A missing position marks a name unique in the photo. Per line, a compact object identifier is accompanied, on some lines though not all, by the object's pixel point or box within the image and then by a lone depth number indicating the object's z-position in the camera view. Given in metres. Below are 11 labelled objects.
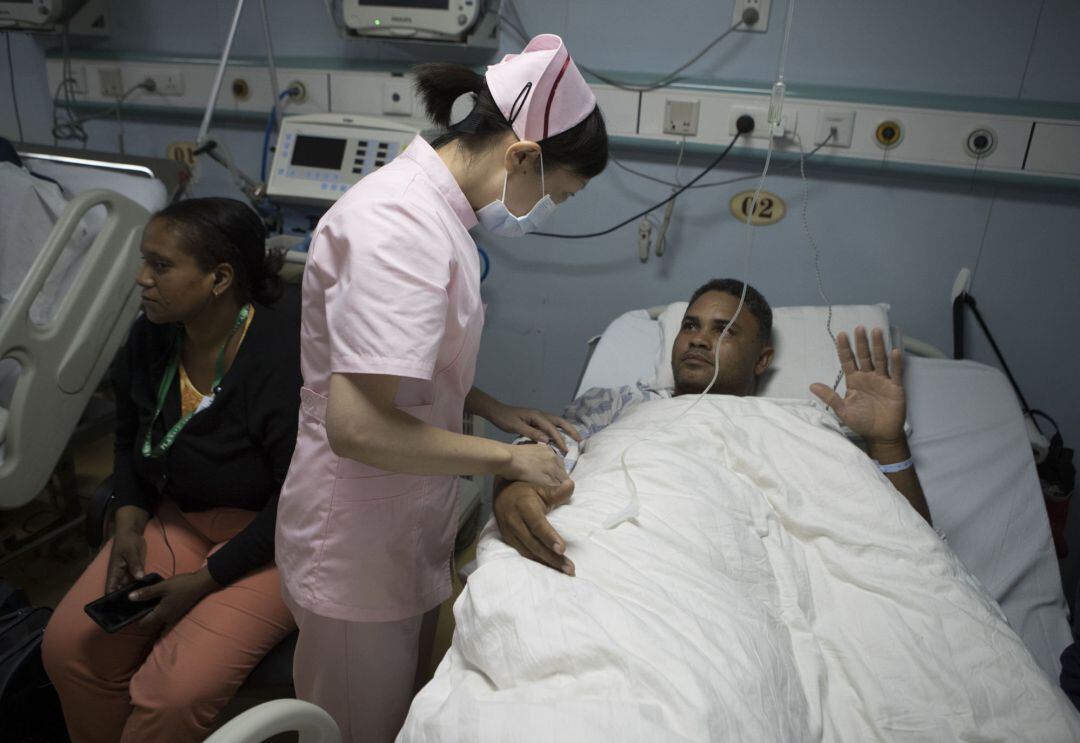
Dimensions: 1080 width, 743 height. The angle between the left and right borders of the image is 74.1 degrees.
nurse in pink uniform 0.89
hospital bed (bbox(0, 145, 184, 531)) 1.68
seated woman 1.32
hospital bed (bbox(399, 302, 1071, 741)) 1.42
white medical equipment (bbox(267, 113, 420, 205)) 2.04
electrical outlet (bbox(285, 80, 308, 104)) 2.35
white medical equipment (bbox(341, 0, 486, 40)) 1.96
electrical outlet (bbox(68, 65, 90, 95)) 2.60
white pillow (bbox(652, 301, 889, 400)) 1.78
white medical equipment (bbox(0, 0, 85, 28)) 2.36
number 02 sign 2.05
